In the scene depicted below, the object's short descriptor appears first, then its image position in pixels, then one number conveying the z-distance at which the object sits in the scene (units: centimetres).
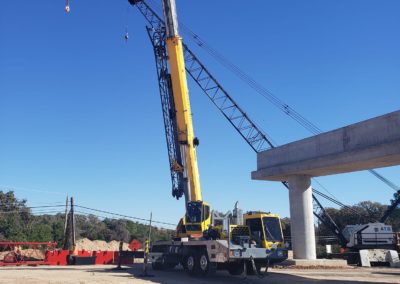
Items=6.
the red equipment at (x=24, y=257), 2800
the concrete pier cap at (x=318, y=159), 2083
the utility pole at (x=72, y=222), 4158
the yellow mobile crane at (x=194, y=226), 1922
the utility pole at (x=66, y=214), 4564
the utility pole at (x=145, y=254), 2027
